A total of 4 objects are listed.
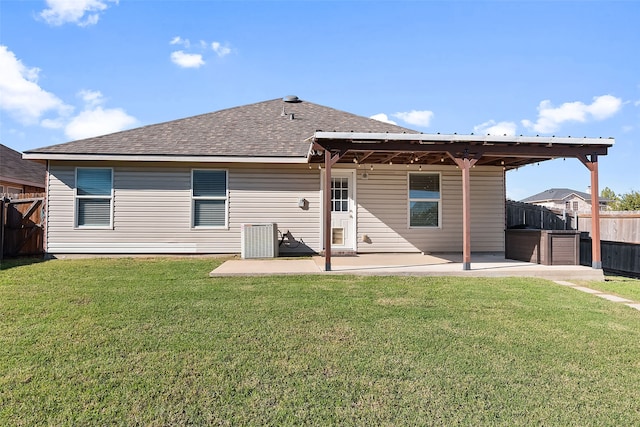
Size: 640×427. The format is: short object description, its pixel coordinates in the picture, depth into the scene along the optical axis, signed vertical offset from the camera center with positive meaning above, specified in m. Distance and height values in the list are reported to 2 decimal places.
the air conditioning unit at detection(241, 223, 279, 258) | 8.96 -0.40
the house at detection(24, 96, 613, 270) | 9.23 +0.71
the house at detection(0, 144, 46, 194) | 14.41 +1.99
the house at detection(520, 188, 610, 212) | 32.70 +2.18
